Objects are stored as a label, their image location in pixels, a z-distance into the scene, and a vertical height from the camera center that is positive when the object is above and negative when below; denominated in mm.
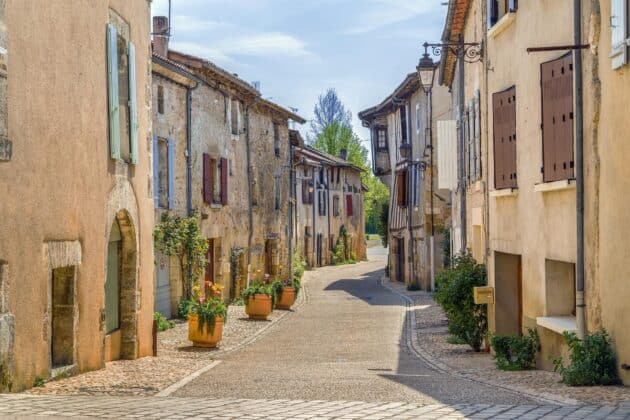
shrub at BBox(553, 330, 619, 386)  10266 -1335
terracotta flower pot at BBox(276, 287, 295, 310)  28938 -1851
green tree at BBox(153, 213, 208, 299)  23094 -230
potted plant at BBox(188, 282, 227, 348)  18328 -1607
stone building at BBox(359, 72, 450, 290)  35906 +2014
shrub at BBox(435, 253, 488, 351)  16766 -1234
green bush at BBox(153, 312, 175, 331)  21266 -1832
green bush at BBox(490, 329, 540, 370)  13188 -1543
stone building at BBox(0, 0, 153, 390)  9930 +556
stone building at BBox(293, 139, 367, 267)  51812 +1378
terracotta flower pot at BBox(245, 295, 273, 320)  25203 -1783
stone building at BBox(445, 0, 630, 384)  10258 +718
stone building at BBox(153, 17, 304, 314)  23453 +1893
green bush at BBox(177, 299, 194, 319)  24109 -1741
